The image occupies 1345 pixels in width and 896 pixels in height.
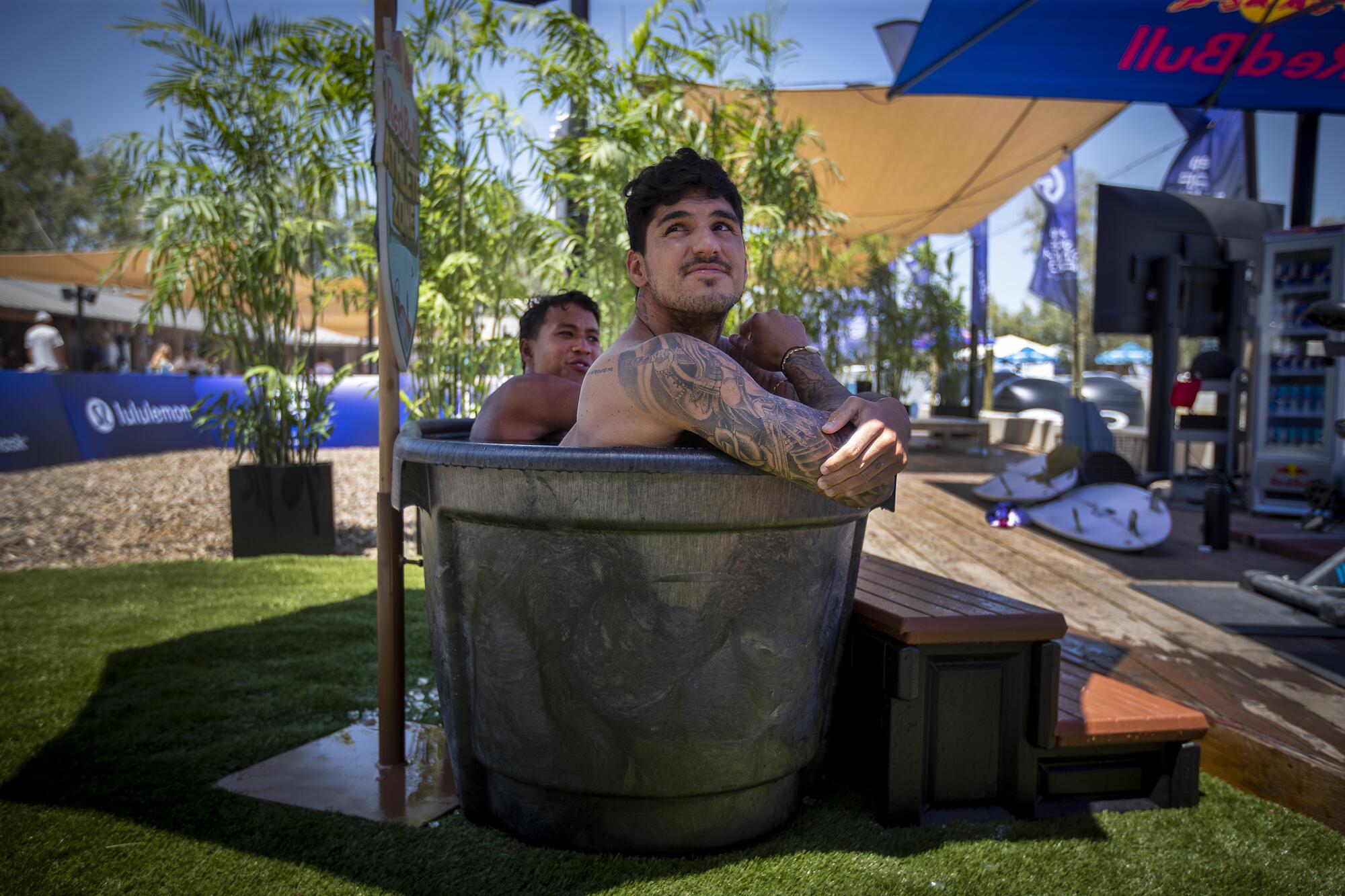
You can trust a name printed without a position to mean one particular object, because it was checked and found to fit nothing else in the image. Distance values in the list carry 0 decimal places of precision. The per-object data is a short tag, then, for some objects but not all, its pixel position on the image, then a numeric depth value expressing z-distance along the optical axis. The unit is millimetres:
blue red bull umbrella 4508
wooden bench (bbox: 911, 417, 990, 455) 10109
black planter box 4797
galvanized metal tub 1377
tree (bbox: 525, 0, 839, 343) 4141
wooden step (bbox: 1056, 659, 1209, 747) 1861
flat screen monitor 6066
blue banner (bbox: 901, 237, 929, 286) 11523
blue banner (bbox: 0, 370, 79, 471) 7855
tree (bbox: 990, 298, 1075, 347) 42969
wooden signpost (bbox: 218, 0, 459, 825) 1861
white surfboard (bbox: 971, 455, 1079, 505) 5250
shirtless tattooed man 1340
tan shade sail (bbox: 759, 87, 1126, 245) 8078
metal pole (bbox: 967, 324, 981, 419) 11766
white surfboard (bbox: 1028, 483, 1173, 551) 4418
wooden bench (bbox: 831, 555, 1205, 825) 1775
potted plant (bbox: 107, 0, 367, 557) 4582
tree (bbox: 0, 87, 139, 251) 29406
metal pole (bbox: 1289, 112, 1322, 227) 6516
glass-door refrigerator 6156
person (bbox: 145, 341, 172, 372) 14602
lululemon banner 8742
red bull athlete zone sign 1836
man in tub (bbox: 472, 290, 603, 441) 2086
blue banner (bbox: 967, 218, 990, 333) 12844
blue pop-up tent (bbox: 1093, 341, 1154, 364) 27656
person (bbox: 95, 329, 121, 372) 16188
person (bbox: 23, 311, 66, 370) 11820
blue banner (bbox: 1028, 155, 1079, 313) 13539
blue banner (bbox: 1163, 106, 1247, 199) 8789
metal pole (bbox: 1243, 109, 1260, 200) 8289
